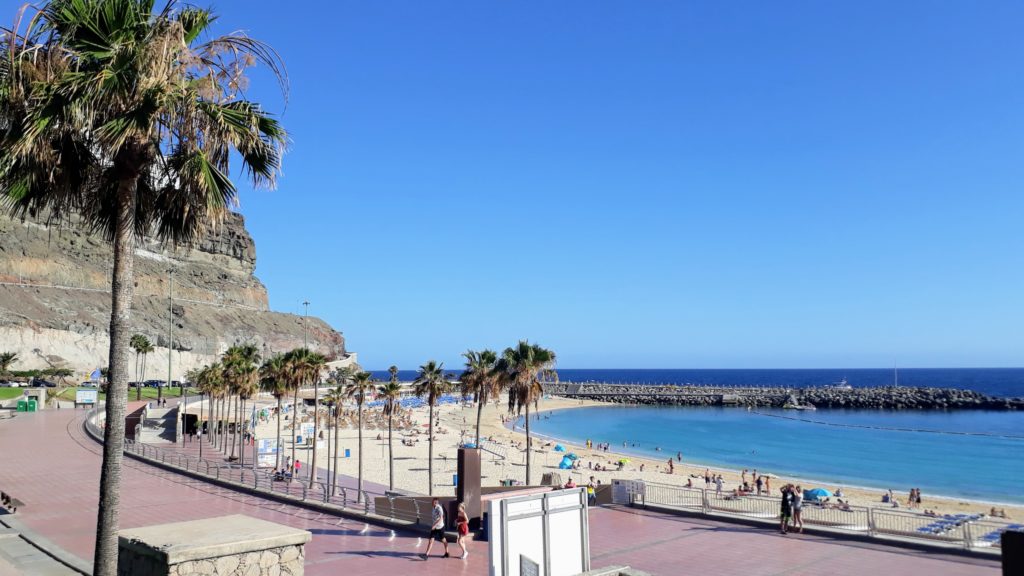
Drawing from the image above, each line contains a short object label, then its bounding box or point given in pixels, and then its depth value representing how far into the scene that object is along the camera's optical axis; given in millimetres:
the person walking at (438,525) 14234
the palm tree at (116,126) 7586
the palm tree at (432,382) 37875
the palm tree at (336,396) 38412
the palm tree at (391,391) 38094
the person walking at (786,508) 15895
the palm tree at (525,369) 34875
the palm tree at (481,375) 37094
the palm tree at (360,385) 38000
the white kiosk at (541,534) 9328
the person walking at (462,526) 14287
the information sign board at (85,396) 58250
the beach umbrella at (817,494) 36788
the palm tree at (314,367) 37094
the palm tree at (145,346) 83688
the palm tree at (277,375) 37538
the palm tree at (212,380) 47125
